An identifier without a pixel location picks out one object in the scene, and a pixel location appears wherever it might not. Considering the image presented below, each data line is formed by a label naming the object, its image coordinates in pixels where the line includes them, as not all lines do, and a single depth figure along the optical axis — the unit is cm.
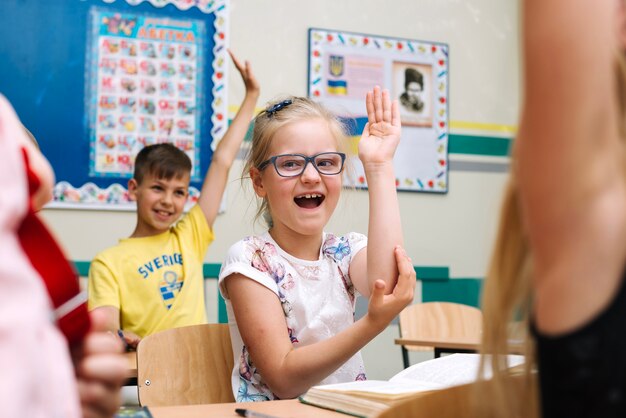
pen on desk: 107
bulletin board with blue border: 334
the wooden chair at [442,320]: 317
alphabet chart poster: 346
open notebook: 106
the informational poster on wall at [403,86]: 387
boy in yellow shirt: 265
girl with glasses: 140
